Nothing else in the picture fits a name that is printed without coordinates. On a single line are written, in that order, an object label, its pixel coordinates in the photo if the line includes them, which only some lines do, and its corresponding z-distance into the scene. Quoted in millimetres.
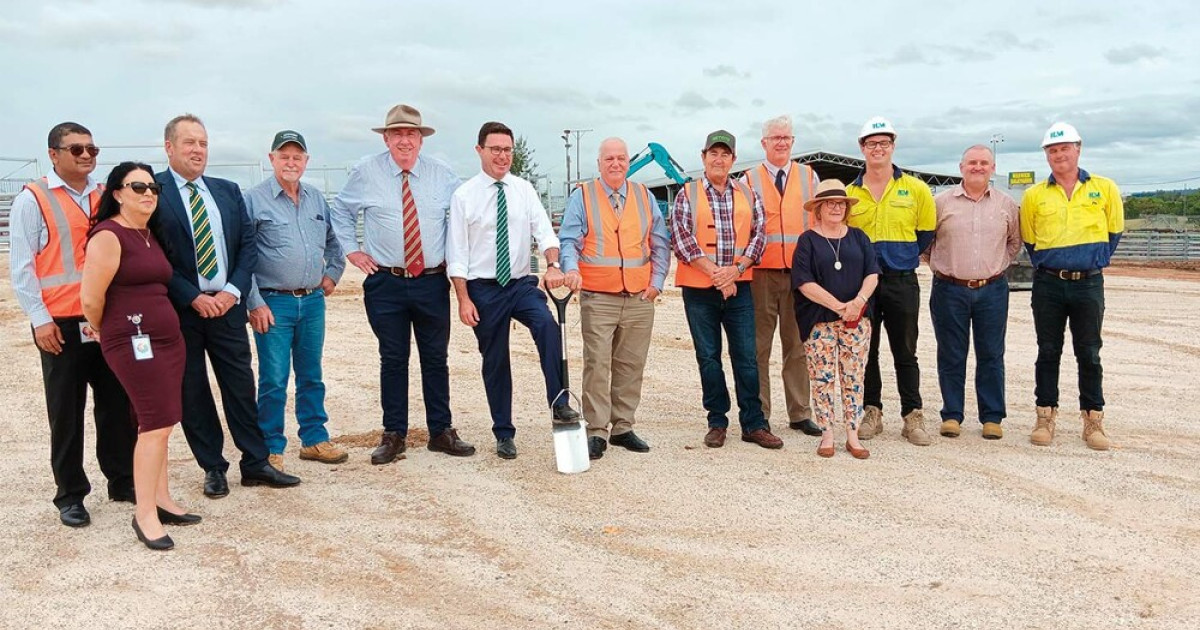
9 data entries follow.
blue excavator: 31988
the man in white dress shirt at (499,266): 5934
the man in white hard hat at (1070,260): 6289
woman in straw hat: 5988
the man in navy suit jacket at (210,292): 5051
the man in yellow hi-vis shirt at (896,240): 6418
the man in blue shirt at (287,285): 5719
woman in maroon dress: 4289
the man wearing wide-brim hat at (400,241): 5895
